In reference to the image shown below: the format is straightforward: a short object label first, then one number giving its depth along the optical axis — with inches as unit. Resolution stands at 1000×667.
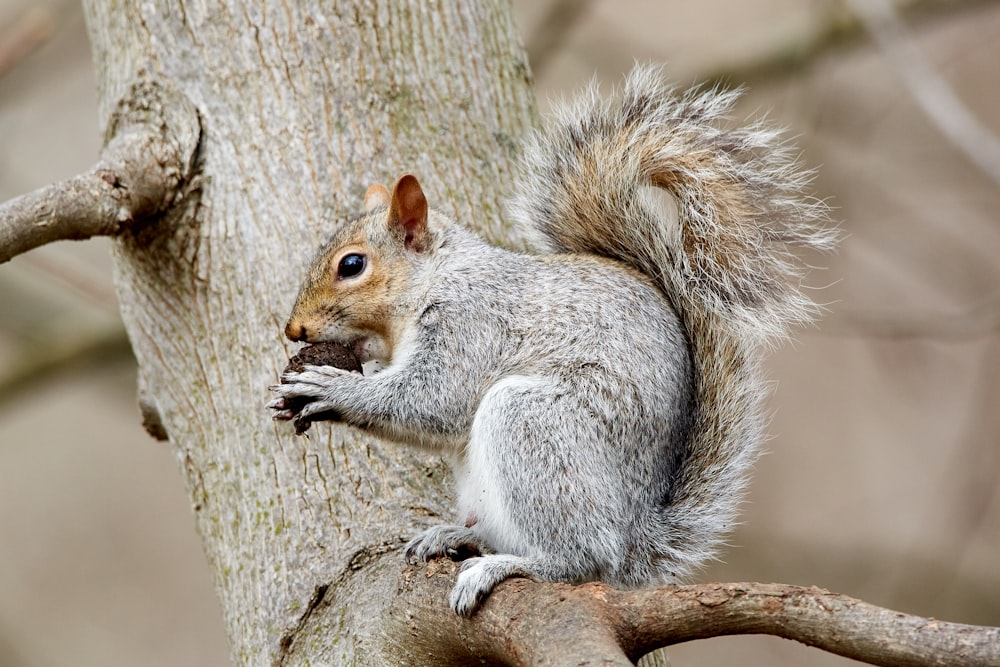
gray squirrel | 152.8
